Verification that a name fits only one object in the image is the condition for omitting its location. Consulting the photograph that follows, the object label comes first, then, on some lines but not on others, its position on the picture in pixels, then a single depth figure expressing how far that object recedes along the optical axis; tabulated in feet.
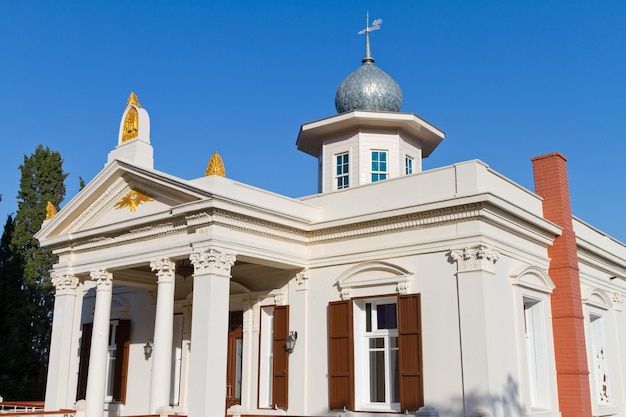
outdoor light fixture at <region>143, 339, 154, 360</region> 58.59
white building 42.96
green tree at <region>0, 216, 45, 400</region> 81.35
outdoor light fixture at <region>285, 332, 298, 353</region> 49.55
